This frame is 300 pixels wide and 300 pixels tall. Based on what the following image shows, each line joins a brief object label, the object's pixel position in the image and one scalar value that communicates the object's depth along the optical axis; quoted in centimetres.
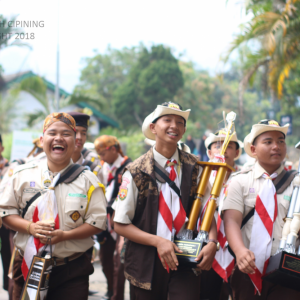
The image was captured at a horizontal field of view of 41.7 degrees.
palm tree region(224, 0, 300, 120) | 1181
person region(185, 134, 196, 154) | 2066
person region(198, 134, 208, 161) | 2030
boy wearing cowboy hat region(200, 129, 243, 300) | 406
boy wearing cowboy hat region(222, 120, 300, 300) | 335
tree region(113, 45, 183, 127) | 3672
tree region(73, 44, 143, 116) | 4977
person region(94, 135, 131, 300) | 611
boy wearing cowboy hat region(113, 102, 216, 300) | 329
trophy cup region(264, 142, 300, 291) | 304
